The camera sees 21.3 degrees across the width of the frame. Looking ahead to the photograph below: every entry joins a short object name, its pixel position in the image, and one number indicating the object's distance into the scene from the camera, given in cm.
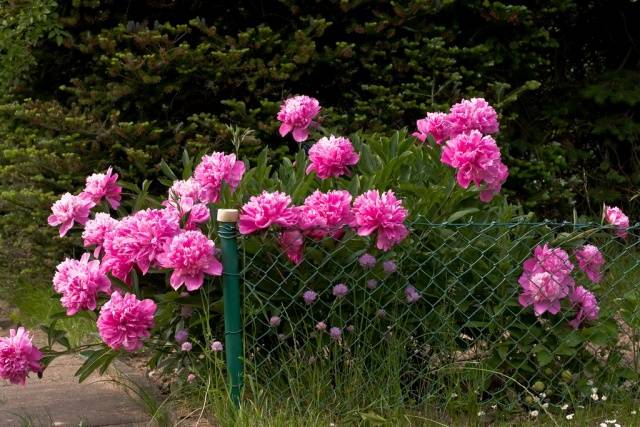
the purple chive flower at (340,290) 576
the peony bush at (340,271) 554
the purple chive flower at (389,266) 576
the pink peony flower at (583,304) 616
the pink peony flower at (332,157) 621
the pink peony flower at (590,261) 621
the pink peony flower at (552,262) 598
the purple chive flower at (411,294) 595
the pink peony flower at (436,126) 672
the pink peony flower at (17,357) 554
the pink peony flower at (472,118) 653
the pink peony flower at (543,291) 589
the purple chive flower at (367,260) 576
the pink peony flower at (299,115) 665
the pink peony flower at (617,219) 628
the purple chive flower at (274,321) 572
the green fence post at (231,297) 552
